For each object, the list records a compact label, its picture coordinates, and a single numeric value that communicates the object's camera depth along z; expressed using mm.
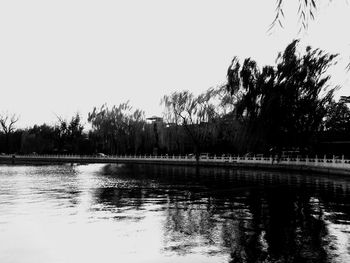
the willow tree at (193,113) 49531
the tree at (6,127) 88375
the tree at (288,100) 32625
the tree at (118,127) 66062
